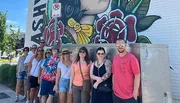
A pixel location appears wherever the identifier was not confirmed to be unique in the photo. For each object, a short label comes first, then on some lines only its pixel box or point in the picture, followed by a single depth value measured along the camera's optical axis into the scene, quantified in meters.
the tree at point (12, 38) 30.19
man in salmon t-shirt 3.38
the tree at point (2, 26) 21.16
